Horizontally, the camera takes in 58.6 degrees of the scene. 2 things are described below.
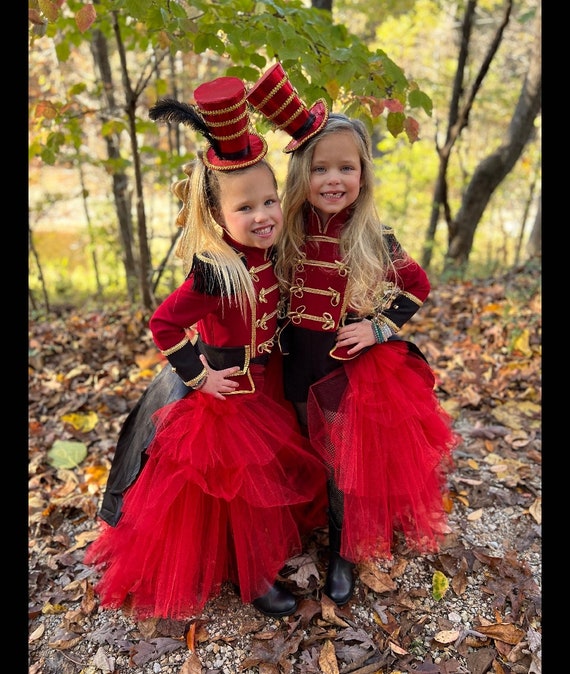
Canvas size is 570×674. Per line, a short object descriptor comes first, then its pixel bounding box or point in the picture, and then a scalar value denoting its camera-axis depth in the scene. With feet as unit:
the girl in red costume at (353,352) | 6.58
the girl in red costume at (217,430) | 6.08
